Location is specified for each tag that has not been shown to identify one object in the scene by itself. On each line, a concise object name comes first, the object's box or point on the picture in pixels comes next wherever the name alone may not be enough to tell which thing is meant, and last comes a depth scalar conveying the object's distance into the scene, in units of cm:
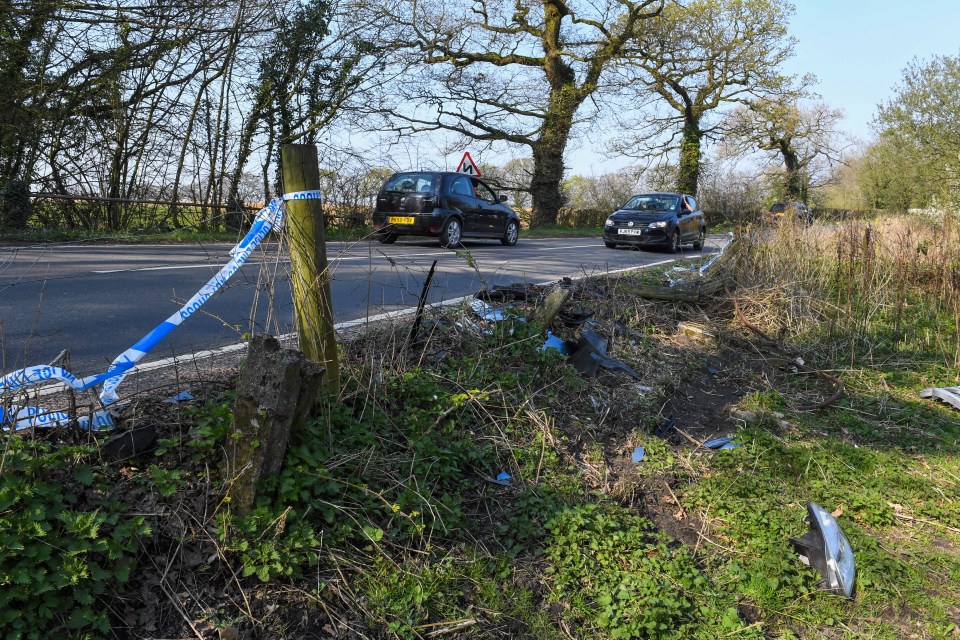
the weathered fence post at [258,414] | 257
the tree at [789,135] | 3578
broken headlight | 317
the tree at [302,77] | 1702
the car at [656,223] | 1661
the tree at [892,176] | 2434
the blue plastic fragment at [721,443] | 448
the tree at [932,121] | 2458
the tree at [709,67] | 3177
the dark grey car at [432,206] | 1448
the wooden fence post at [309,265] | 299
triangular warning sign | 2380
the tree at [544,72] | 2702
